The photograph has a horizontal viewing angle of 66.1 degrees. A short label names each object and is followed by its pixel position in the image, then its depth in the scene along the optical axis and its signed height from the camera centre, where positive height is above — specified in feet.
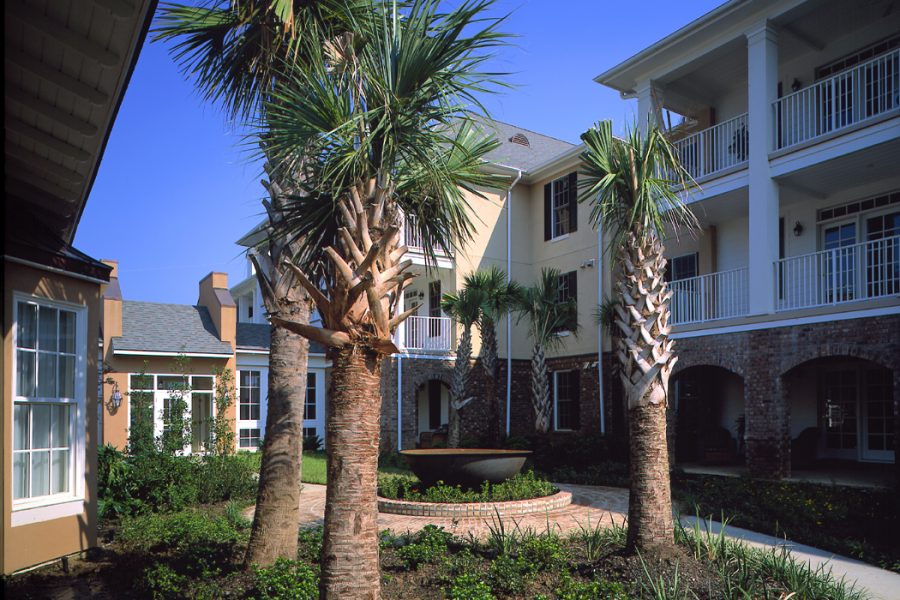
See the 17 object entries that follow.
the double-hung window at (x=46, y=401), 22.72 -2.04
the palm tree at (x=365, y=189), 16.33 +4.35
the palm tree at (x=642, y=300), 22.00 +1.38
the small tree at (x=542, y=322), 63.41 +1.64
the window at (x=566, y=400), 71.26 -6.24
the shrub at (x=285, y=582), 18.19 -6.58
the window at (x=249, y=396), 74.54 -6.00
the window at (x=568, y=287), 71.26 +5.46
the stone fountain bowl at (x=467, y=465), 38.65 -7.05
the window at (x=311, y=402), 80.02 -7.08
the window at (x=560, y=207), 72.59 +14.31
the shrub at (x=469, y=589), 18.22 -6.72
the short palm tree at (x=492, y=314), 63.31 +2.43
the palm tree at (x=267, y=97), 22.57 +8.94
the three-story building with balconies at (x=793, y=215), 43.88 +9.20
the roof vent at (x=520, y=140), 86.00 +25.03
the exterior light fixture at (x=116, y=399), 61.99 -5.14
